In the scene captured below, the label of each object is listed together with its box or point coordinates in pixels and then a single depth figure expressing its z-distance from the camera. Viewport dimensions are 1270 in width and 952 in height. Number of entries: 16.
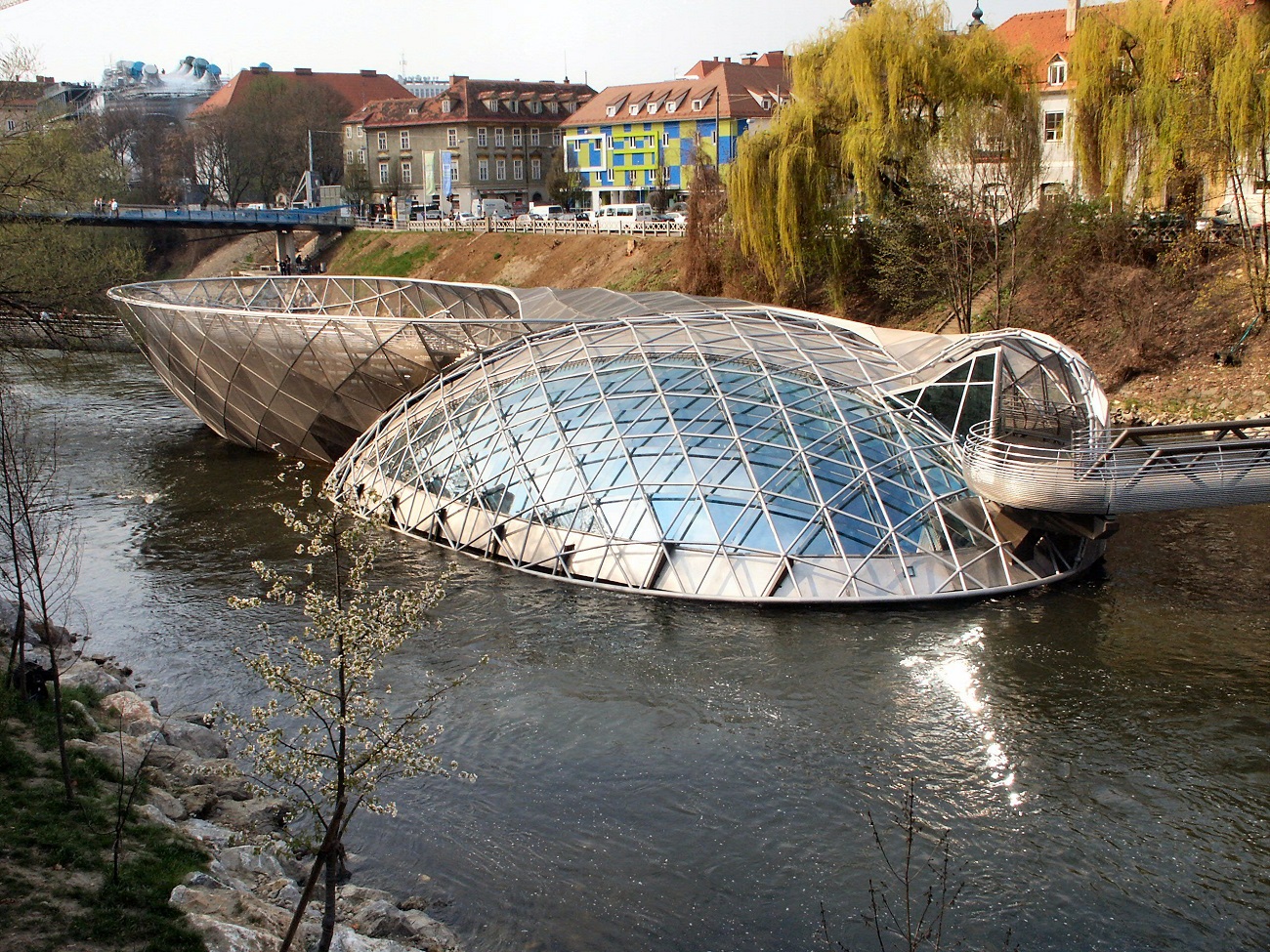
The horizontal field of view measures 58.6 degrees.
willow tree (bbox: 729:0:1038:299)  46.81
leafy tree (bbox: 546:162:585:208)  97.00
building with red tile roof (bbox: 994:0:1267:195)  59.28
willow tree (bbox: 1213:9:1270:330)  39.62
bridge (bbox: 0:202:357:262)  75.12
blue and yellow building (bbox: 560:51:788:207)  89.38
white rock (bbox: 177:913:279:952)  11.91
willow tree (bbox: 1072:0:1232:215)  42.64
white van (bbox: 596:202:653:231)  71.25
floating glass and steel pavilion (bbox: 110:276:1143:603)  23.42
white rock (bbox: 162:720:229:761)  18.36
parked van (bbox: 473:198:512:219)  93.06
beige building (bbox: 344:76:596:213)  103.50
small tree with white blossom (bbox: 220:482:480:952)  10.66
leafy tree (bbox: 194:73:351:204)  105.31
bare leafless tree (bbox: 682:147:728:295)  57.03
